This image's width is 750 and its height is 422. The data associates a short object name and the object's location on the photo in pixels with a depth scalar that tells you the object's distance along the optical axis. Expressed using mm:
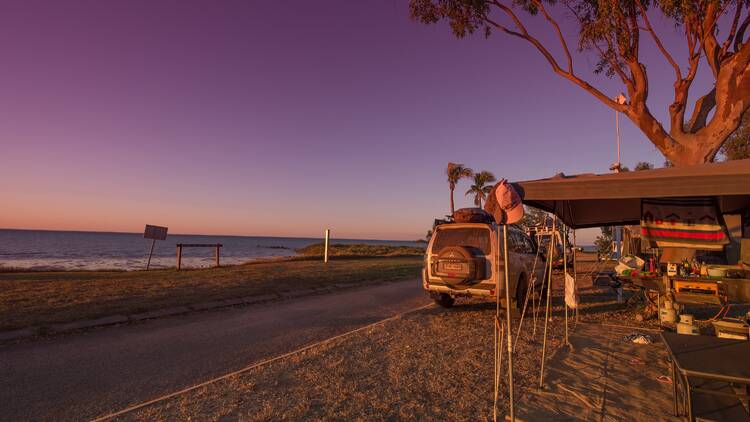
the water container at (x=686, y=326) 5512
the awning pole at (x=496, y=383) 3426
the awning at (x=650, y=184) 3400
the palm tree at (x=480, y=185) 48691
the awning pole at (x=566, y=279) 5093
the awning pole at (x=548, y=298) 4189
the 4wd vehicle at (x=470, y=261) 7430
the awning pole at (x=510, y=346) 3091
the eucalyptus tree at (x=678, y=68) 8773
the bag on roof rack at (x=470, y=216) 7992
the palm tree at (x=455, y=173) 43656
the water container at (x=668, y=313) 6441
